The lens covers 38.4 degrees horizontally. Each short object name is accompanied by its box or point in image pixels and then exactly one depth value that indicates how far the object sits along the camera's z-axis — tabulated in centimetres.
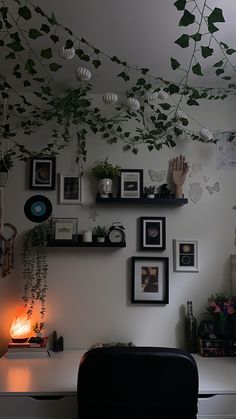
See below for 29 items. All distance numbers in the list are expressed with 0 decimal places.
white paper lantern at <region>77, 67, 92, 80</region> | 196
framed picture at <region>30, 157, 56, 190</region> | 245
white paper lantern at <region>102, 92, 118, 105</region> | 222
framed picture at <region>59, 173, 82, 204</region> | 245
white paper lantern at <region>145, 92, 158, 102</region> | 233
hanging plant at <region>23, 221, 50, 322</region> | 236
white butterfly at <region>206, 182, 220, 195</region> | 248
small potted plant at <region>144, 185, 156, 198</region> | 239
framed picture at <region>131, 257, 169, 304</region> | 239
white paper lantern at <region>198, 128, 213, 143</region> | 238
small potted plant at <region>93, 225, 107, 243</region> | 234
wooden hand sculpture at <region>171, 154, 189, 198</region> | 242
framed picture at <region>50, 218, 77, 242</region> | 238
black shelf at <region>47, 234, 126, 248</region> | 231
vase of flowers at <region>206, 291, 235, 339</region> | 227
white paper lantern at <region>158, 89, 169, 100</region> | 225
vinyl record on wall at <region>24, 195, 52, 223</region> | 244
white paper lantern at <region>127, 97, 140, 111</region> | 227
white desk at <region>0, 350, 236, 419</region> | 166
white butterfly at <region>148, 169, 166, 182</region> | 249
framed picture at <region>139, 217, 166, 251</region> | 242
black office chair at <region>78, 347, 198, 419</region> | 136
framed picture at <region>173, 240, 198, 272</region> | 242
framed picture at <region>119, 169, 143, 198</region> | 243
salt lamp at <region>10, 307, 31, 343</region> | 223
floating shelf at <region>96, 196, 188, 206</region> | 235
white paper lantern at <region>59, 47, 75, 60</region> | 174
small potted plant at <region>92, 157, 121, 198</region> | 237
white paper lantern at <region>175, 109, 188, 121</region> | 239
